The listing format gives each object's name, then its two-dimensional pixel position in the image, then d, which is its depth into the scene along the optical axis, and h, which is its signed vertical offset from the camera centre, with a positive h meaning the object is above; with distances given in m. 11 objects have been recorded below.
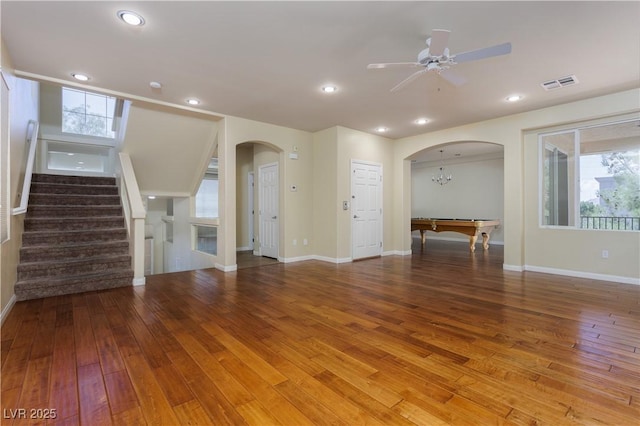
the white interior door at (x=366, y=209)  6.45 +0.07
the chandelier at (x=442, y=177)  10.47 +1.20
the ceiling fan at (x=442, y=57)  2.54 +1.43
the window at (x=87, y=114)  7.15 +2.48
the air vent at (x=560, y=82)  3.81 +1.67
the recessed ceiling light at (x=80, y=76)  3.68 +1.72
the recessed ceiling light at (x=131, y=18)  2.54 +1.70
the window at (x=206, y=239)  5.80 -0.51
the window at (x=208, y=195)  7.92 +0.52
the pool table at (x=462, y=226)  7.45 -0.39
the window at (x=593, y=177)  4.51 +0.53
